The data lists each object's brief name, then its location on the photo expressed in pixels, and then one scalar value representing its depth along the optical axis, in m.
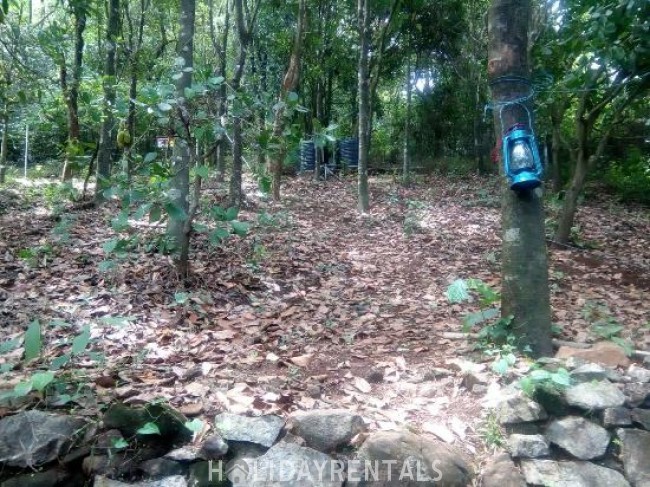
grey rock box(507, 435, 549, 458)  2.70
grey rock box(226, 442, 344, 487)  2.46
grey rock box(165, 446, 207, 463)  2.52
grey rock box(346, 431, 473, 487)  2.52
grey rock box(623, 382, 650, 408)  2.93
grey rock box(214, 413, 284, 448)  2.58
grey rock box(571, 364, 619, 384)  3.00
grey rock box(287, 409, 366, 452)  2.62
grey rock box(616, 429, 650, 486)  2.67
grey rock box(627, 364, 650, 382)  3.04
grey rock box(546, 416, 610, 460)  2.73
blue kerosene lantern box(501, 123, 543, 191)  3.30
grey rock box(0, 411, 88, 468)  2.39
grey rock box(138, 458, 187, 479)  2.46
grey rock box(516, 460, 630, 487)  2.61
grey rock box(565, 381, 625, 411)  2.85
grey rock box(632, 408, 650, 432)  2.85
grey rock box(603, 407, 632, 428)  2.83
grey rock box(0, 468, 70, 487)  2.31
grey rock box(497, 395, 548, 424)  2.82
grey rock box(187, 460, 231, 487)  2.48
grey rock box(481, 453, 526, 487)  2.59
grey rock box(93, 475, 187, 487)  2.37
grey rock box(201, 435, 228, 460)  2.54
